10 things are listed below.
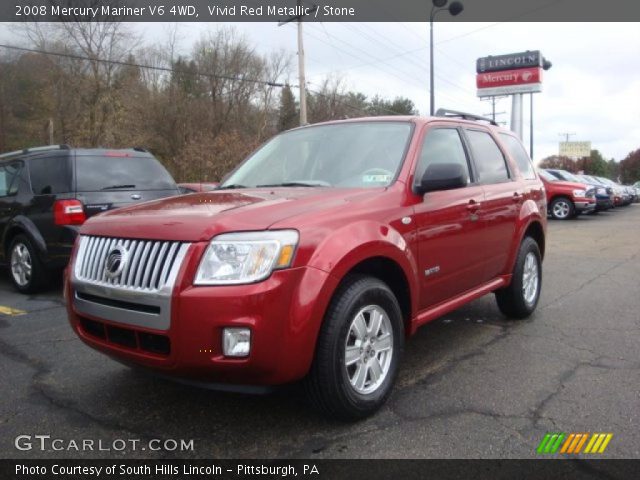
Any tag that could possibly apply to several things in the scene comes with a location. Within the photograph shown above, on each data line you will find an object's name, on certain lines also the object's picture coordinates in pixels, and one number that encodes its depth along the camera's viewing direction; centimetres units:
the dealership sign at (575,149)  7481
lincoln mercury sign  2908
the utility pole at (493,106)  5607
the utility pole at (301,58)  2291
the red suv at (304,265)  252
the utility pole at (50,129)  2873
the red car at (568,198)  1739
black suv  605
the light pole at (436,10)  1928
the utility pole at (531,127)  4656
